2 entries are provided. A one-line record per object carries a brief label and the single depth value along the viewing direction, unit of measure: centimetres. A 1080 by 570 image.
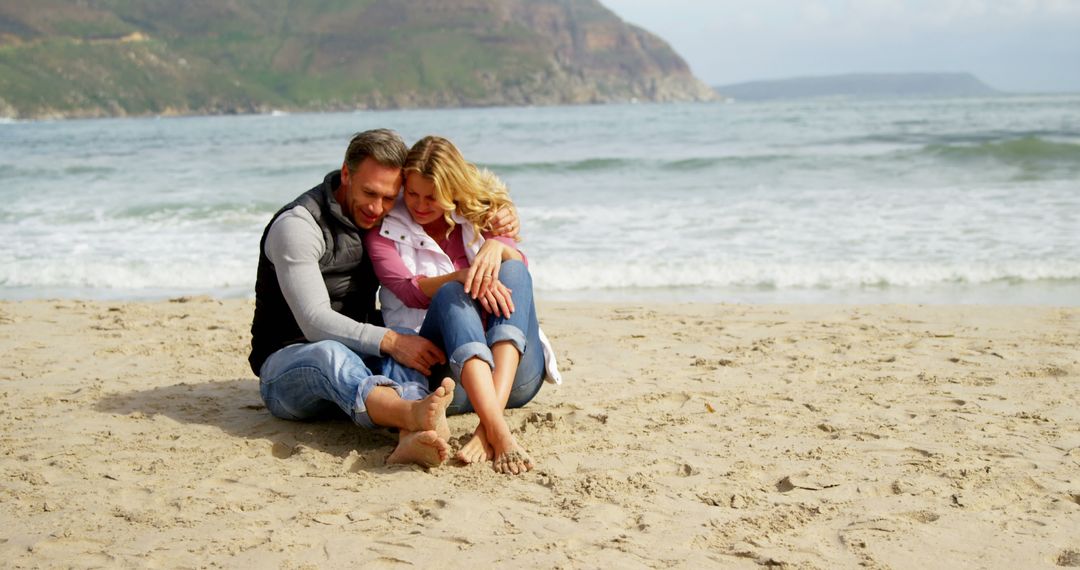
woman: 375
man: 374
